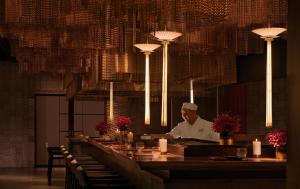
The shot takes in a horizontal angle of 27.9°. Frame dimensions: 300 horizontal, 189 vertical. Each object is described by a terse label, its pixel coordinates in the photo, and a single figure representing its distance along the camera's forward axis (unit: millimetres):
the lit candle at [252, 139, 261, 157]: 4976
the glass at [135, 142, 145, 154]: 6384
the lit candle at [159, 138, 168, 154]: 5664
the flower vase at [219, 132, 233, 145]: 5531
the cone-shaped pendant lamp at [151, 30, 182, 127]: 6258
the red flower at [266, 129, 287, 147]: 4785
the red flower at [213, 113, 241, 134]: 5551
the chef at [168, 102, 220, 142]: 7777
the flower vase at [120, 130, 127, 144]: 8419
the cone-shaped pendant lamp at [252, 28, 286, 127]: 5699
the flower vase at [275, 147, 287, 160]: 4844
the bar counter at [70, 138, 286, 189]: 4465
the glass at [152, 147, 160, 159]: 5170
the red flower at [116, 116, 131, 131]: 10164
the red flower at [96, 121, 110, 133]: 11742
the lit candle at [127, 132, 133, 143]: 7545
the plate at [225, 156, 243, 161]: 4695
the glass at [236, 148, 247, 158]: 4785
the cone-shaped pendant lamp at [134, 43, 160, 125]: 7214
